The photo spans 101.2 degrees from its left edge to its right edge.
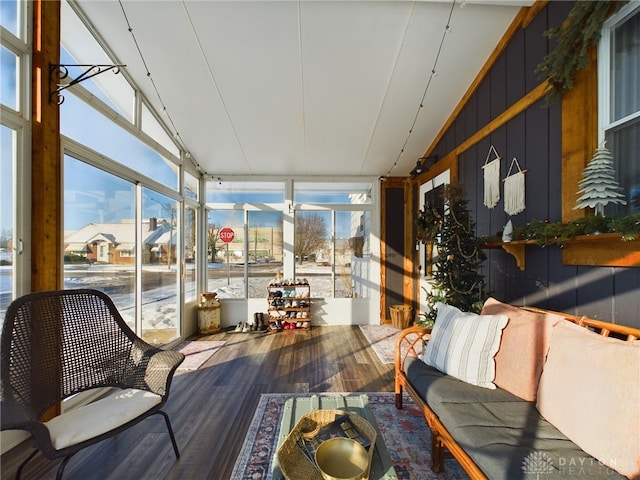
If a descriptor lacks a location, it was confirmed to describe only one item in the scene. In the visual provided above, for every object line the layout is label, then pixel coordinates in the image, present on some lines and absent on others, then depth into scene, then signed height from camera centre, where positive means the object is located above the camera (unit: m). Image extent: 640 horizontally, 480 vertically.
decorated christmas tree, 2.59 -0.17
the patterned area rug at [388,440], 1.65 -1.46
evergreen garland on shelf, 1.37 +0.07
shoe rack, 4.61 -1.16
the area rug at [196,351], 3.18 -1.54
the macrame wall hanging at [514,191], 2.45 +0.47
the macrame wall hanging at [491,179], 2.81 +0.66
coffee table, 1.15 -1.03
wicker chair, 1.37 -0.83
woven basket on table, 1.14 -0.98
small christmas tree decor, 1.64 +0.37
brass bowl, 1.12 -0.97
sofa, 1.10 -0.87
